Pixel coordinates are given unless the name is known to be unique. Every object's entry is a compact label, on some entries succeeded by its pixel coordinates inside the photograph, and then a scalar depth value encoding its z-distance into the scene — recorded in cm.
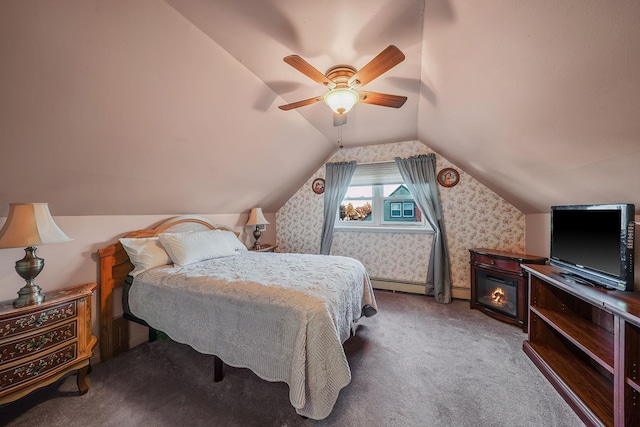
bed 139
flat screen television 146
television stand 122
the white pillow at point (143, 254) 217
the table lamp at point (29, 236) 141
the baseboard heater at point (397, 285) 357
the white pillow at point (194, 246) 230
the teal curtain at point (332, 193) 389
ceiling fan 132
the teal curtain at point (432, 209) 328
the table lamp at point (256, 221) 363
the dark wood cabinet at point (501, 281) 251
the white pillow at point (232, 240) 292
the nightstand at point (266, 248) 364
